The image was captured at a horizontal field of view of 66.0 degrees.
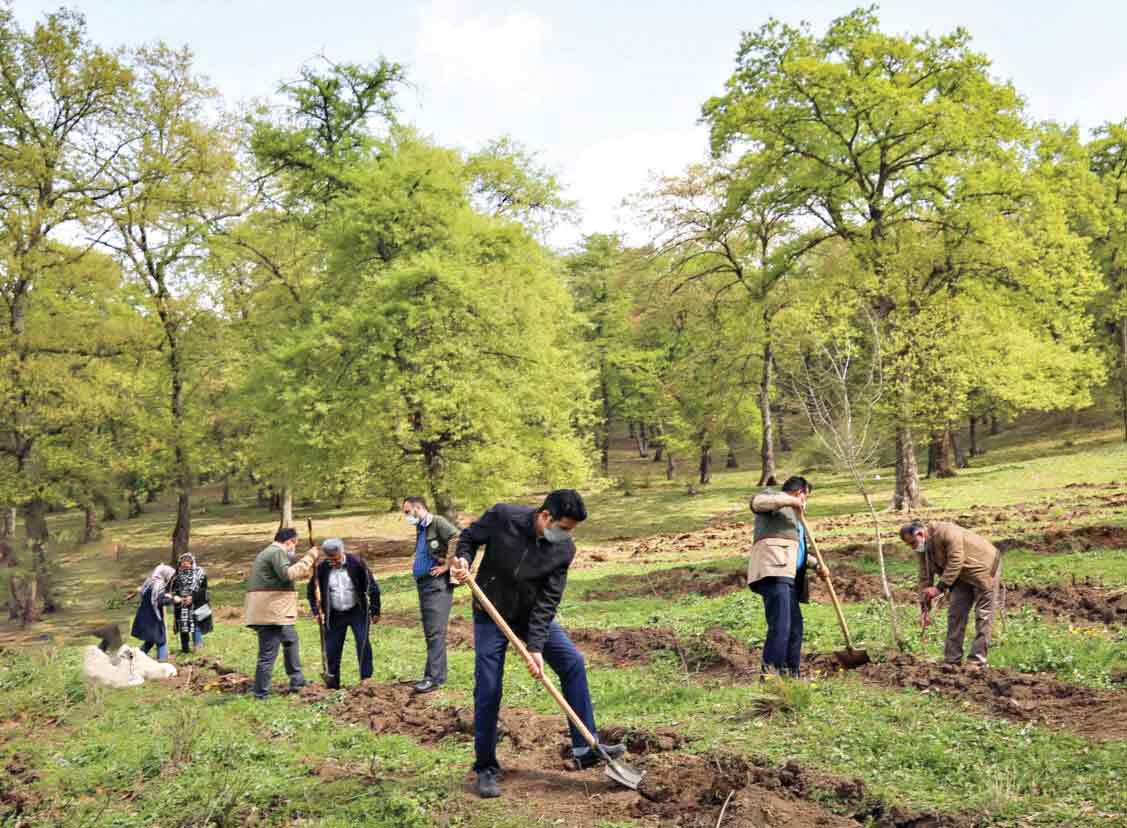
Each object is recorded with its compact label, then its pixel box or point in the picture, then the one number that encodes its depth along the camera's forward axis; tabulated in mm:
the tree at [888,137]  24641
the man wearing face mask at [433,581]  10141
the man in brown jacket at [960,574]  8844
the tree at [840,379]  11109
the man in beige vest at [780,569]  8305
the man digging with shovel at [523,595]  6422
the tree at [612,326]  48850
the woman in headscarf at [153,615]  14281
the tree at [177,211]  26188
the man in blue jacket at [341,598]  10727
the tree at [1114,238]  39375
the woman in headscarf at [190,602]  15188
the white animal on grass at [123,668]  12016
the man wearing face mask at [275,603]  10539
